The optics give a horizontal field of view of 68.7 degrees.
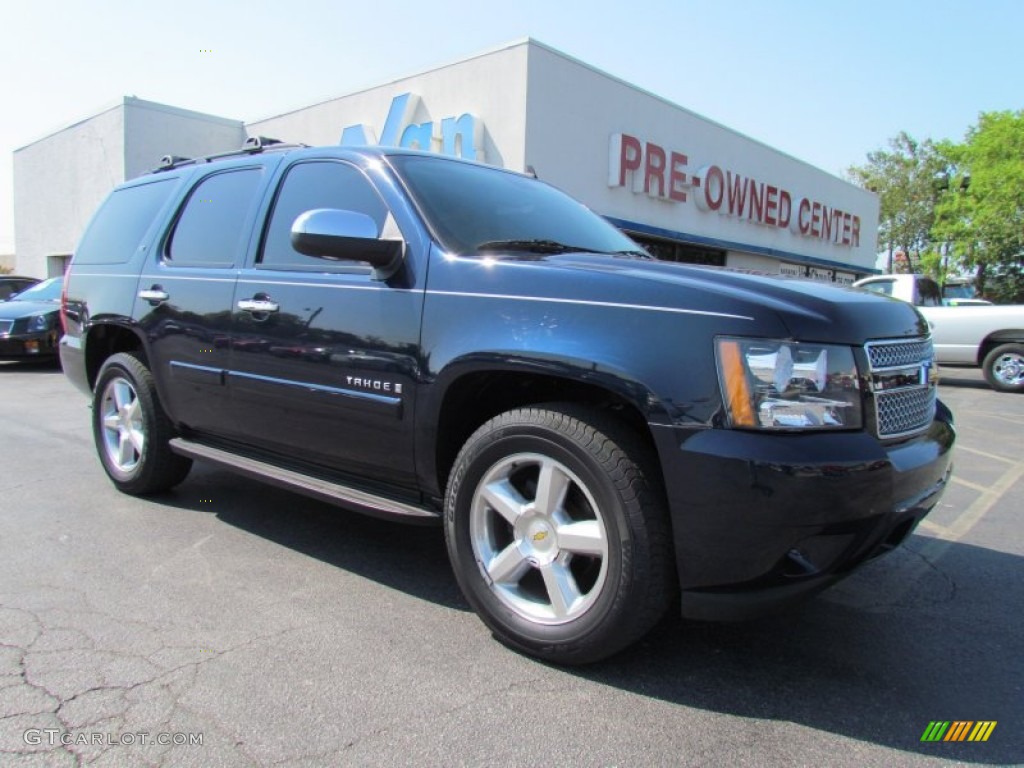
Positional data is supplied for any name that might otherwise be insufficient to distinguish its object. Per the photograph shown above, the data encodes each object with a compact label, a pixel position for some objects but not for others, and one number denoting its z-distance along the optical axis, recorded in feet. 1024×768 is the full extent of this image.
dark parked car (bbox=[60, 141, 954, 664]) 7.38
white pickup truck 37.22
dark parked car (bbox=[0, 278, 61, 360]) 36.47
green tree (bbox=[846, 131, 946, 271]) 152.05
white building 45.96
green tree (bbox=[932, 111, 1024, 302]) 113.91
